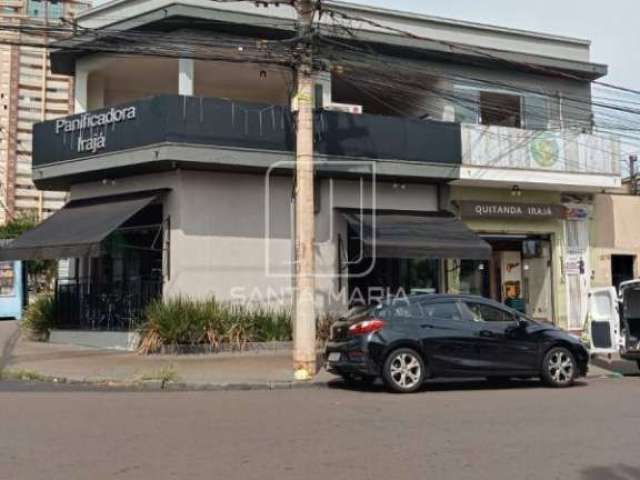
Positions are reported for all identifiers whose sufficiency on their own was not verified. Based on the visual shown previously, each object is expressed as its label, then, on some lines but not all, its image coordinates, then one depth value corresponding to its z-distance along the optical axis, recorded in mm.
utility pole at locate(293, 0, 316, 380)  13070
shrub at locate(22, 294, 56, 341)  19141
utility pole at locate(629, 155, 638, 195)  28452
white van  14227
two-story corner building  16828
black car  11281
